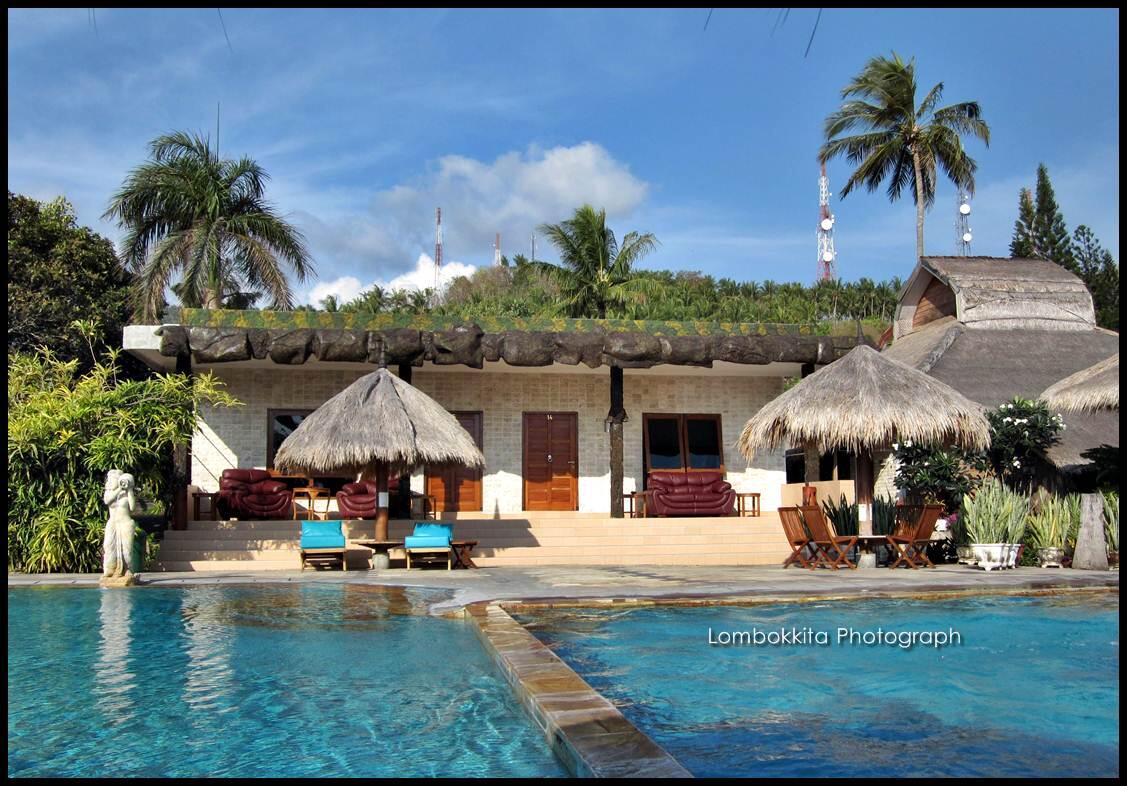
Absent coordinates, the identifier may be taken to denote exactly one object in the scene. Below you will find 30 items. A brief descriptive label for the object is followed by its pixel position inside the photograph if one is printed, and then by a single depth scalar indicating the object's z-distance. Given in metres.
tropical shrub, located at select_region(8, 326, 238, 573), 11.84
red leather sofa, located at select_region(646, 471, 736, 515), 16.03
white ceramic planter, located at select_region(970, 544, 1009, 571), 11.71
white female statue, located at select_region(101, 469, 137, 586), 10.33
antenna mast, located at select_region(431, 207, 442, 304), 58.28
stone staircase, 13.27
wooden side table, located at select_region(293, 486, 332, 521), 15.38
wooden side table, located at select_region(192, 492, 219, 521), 14.66
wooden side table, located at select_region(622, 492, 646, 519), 16.64
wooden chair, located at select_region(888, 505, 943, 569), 12.02
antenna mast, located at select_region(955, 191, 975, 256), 35.62
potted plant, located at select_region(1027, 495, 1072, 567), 12.18
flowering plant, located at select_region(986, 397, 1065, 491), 13.73
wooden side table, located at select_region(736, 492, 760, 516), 17.12
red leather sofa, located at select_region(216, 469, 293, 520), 14.80
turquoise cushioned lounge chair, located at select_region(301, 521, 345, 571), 12.27
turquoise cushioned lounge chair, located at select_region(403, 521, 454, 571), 12.22
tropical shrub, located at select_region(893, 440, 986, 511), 13.66
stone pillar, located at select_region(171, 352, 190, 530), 13.84
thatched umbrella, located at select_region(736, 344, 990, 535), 12.26
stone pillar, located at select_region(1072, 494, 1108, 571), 11.69
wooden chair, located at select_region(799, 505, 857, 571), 11.98
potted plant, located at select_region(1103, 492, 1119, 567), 12.18
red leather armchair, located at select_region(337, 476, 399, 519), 15.19
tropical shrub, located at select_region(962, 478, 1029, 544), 11.90
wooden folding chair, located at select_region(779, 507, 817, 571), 12.30
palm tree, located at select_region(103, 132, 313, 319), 20.75
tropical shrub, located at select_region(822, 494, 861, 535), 12.79
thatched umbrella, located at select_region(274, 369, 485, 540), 12.66
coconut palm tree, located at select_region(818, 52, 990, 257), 29.31
